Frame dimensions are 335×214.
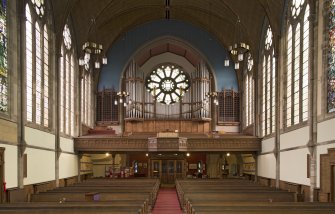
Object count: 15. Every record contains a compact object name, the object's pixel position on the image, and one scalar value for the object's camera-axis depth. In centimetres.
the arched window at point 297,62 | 2309
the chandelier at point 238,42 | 2550
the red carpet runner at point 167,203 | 2181
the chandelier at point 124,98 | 3756
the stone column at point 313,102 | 2055
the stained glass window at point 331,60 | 1897
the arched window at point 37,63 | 2355
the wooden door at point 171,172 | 4100
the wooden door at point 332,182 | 1850
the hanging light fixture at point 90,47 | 2553
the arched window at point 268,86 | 2947
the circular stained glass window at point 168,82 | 4403
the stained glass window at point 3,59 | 1928
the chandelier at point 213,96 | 3817
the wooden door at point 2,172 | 1838
